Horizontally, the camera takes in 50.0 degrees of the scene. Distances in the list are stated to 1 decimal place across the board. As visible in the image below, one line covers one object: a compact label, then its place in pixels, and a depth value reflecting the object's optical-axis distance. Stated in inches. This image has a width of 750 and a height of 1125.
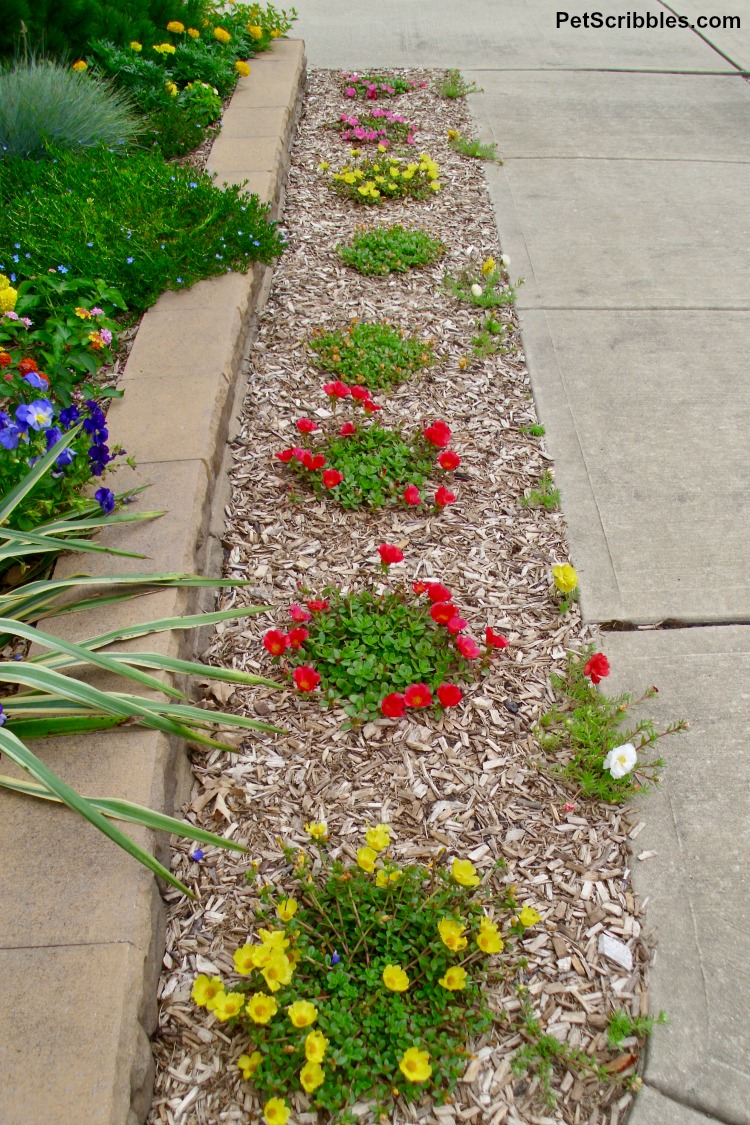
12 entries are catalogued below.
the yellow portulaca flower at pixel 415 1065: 61.4
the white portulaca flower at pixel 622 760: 82.2
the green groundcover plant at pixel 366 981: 64.1
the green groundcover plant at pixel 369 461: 116.7
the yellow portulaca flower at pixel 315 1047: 60.7
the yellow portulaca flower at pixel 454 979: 66.6
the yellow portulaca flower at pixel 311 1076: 61.0
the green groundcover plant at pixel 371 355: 139.6
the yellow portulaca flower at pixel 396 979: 65.8
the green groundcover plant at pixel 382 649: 91.8
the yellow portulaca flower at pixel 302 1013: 63.2
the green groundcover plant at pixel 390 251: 167.3
